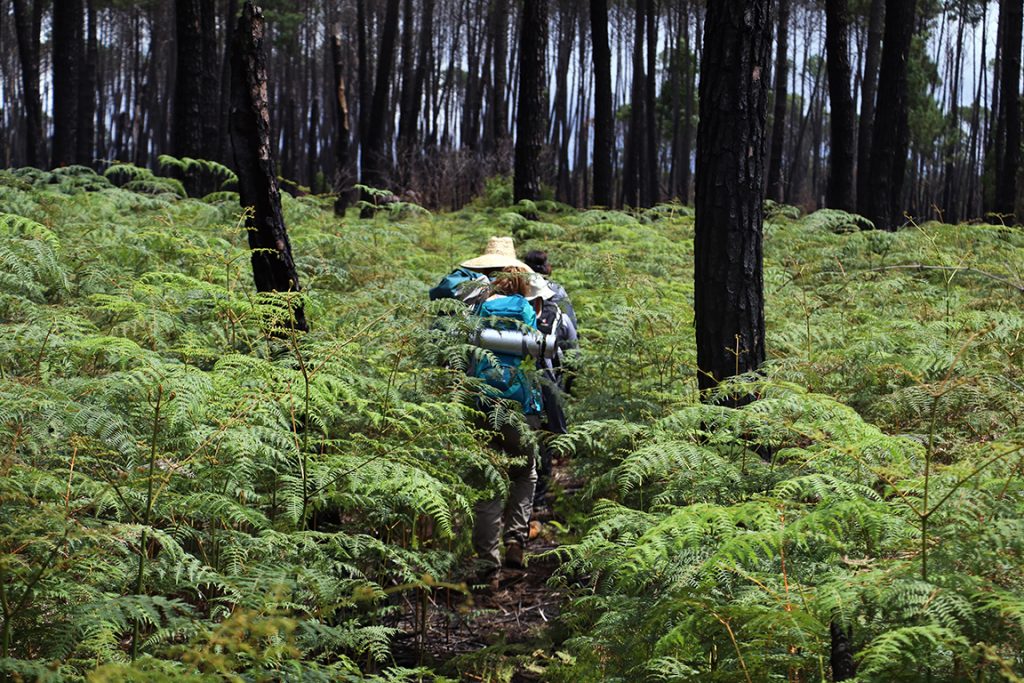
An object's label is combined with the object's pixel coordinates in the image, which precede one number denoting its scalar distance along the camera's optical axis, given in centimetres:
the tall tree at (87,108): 2583
